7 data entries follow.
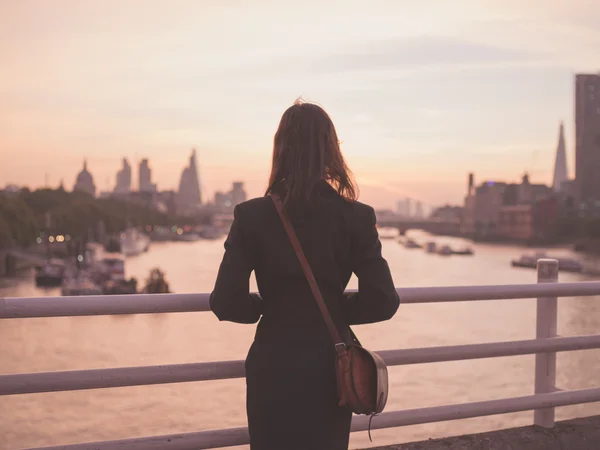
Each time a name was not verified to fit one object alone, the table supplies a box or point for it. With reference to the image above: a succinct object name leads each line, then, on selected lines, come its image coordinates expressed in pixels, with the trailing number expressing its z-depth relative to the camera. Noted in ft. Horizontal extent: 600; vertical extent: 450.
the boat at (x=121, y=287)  238.27
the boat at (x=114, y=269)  267.18
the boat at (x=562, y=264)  289.62
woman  8.98
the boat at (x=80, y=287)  233.96
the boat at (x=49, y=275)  266.36
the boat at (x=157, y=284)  219.00
